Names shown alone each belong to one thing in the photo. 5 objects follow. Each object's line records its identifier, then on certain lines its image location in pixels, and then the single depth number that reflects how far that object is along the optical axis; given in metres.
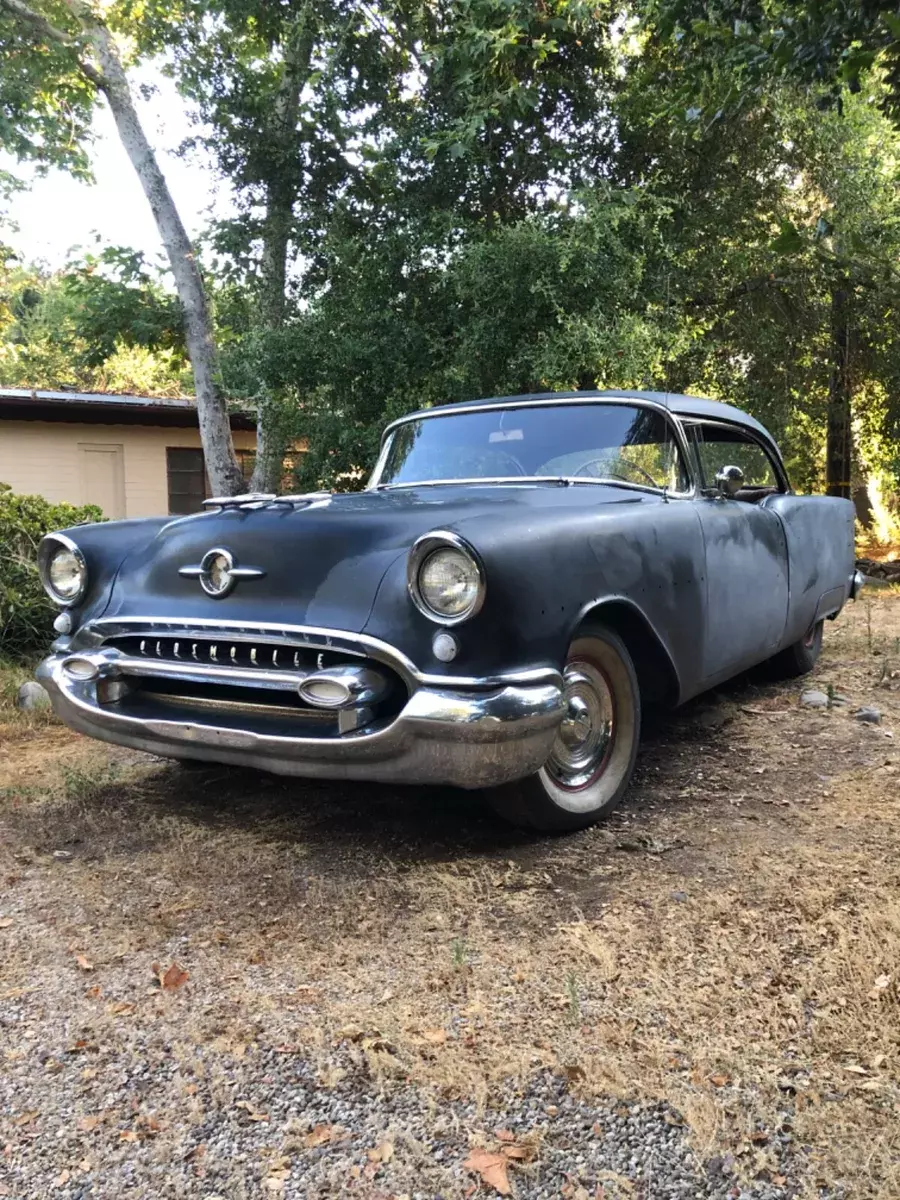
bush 6.27
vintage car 2.65
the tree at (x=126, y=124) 10.86
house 12.75
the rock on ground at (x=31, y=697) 5.27
